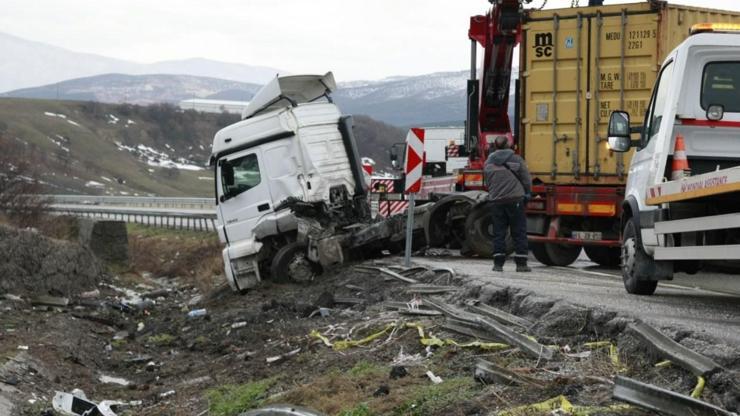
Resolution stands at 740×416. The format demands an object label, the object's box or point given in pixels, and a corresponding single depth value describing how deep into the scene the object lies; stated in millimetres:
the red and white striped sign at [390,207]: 26250
